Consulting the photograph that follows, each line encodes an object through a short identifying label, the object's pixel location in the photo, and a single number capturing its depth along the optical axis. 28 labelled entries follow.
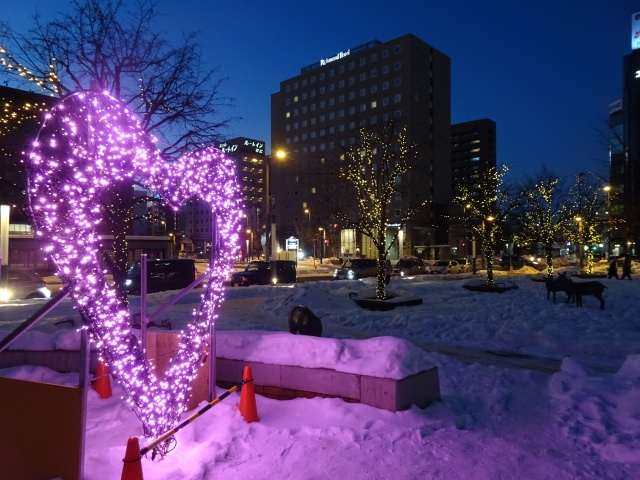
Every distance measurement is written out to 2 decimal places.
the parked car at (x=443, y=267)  41.22
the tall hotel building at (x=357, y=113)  89.38
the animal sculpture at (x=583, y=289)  14.62
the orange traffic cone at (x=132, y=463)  3.73
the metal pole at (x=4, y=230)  18.53
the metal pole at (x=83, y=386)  3.64
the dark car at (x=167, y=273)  23.70
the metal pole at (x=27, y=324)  3.85
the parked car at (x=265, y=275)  28.47
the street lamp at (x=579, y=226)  32.27
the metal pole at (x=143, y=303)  5.37
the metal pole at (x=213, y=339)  5.70
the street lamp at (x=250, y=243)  88.03
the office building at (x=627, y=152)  27.42
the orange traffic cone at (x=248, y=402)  5.53
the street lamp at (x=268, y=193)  22.08
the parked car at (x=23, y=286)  19.27
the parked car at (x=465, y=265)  43.88
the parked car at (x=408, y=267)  40.88
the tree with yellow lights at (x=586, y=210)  31.29
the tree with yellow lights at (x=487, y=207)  22.17
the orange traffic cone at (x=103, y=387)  6.75
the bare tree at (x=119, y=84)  12.31
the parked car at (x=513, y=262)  49.64
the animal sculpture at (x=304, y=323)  8.50
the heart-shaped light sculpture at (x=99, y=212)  4.28
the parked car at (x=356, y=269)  33.88
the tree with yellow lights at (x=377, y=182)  17.11
